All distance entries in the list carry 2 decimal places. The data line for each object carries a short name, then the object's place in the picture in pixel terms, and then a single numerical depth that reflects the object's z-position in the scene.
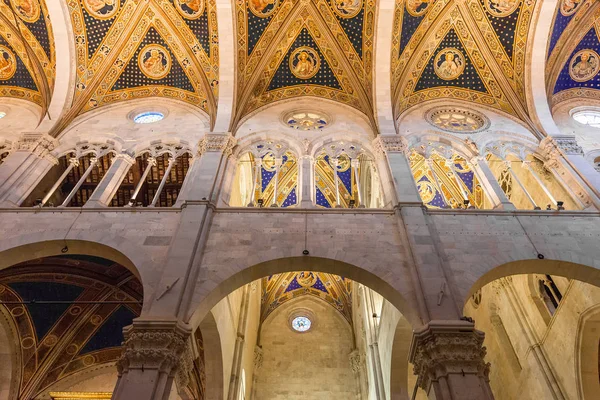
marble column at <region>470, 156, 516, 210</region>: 9.50
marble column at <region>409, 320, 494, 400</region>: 5.99
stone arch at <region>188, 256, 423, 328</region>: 7.21
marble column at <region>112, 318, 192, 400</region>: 5.93
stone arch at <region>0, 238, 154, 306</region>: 8.02
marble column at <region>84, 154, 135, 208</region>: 9.54
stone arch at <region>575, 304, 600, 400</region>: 9.31
